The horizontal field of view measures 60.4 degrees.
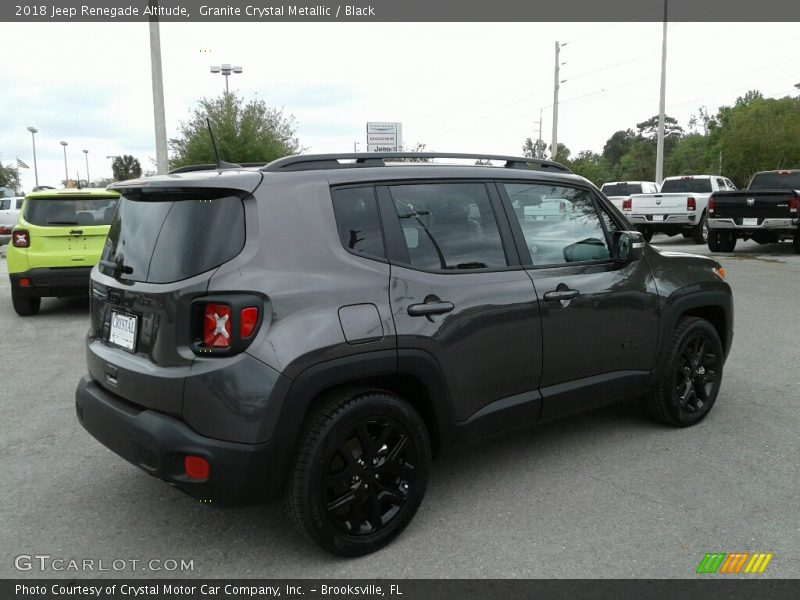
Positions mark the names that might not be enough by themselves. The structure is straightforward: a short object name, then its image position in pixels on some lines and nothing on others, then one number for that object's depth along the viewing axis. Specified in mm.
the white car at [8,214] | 19625
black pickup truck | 14656
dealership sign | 24531
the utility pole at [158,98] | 16250
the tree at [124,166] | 97719
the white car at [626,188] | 23484
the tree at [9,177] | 79325
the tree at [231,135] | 28406
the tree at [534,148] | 63425
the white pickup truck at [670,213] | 17953
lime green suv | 8688
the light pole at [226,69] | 31219
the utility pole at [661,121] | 30844
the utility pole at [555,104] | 41031
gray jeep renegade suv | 2744
